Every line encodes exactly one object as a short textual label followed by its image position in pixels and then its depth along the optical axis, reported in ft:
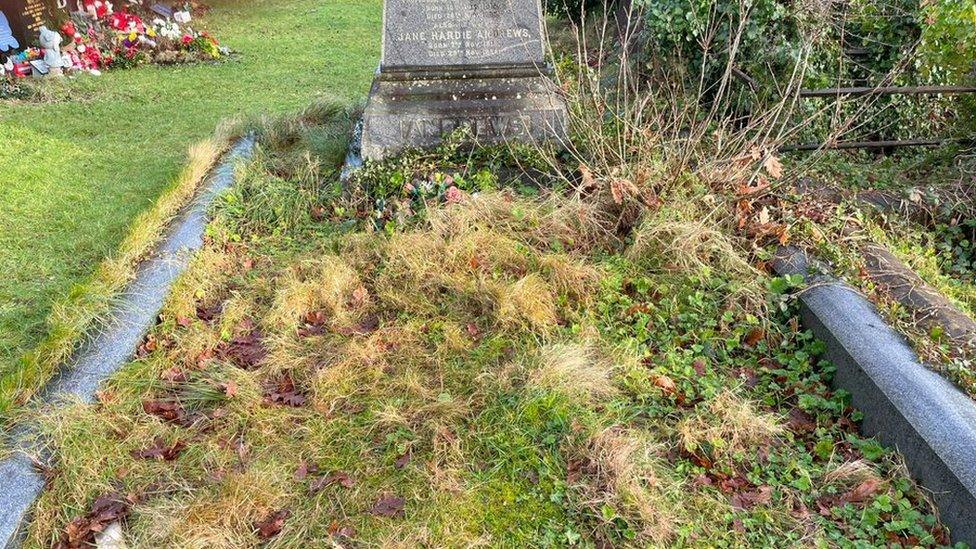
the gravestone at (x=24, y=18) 30.89
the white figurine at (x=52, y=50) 30.25
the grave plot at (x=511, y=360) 8.60
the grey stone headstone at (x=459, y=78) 17.38
